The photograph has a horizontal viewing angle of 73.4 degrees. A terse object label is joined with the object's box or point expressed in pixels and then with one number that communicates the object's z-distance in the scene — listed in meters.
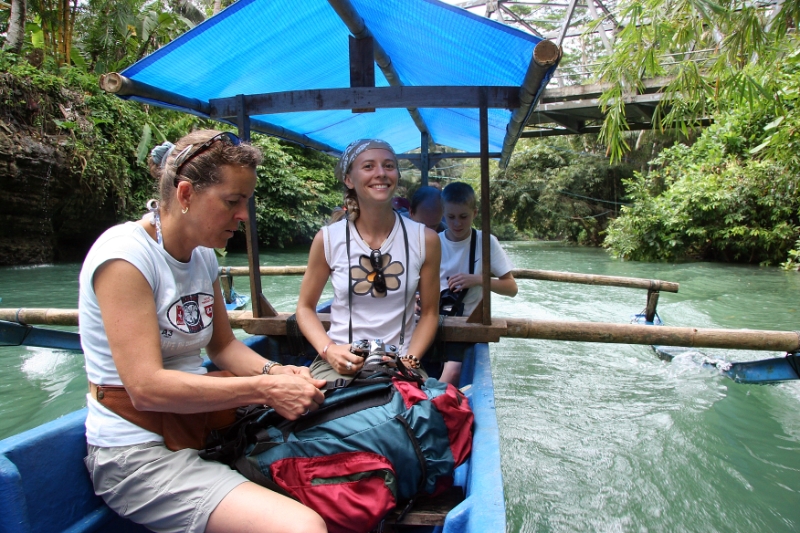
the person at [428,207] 3.75
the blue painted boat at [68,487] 1.17
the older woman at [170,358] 1.29
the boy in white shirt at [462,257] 3.14
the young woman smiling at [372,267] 2.22
